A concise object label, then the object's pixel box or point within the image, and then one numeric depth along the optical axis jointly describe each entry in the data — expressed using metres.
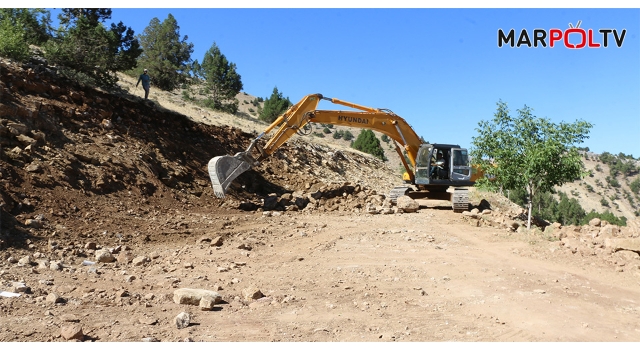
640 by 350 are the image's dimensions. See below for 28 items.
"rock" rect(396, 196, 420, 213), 15.83
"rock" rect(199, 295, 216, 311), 6.28
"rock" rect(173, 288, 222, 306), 6.41
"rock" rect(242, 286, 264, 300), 6.80
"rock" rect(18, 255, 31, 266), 7.97
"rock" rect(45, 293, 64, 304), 6.25
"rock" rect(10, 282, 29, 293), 6.59
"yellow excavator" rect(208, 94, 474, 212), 14.80
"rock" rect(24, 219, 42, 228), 9.66
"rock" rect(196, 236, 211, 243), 10.70
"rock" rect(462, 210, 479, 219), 15.16
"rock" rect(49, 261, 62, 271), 7.94
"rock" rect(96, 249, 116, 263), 8.78
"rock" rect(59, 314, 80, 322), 5.65
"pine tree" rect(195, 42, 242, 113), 39.34
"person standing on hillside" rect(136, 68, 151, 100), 20.69
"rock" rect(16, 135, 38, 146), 12.51
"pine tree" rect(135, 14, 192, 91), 35.59
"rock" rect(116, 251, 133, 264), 8.88
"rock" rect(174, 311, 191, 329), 5.57
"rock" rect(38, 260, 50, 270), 7.92
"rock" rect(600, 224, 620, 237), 12.29
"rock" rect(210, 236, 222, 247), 10.35
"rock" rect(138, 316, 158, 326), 5.64
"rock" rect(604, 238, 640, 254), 10.26
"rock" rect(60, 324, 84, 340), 5.11
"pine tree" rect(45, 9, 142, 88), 19.09
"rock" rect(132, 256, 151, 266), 8.73
